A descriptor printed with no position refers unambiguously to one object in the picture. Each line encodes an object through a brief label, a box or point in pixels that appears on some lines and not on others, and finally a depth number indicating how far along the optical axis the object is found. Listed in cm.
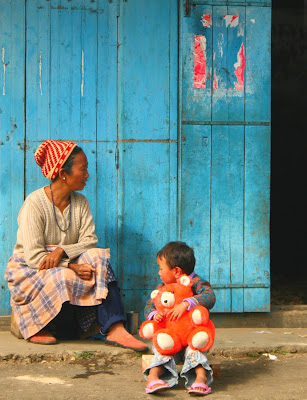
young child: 690
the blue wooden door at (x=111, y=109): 963
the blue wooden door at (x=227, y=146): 970
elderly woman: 863
